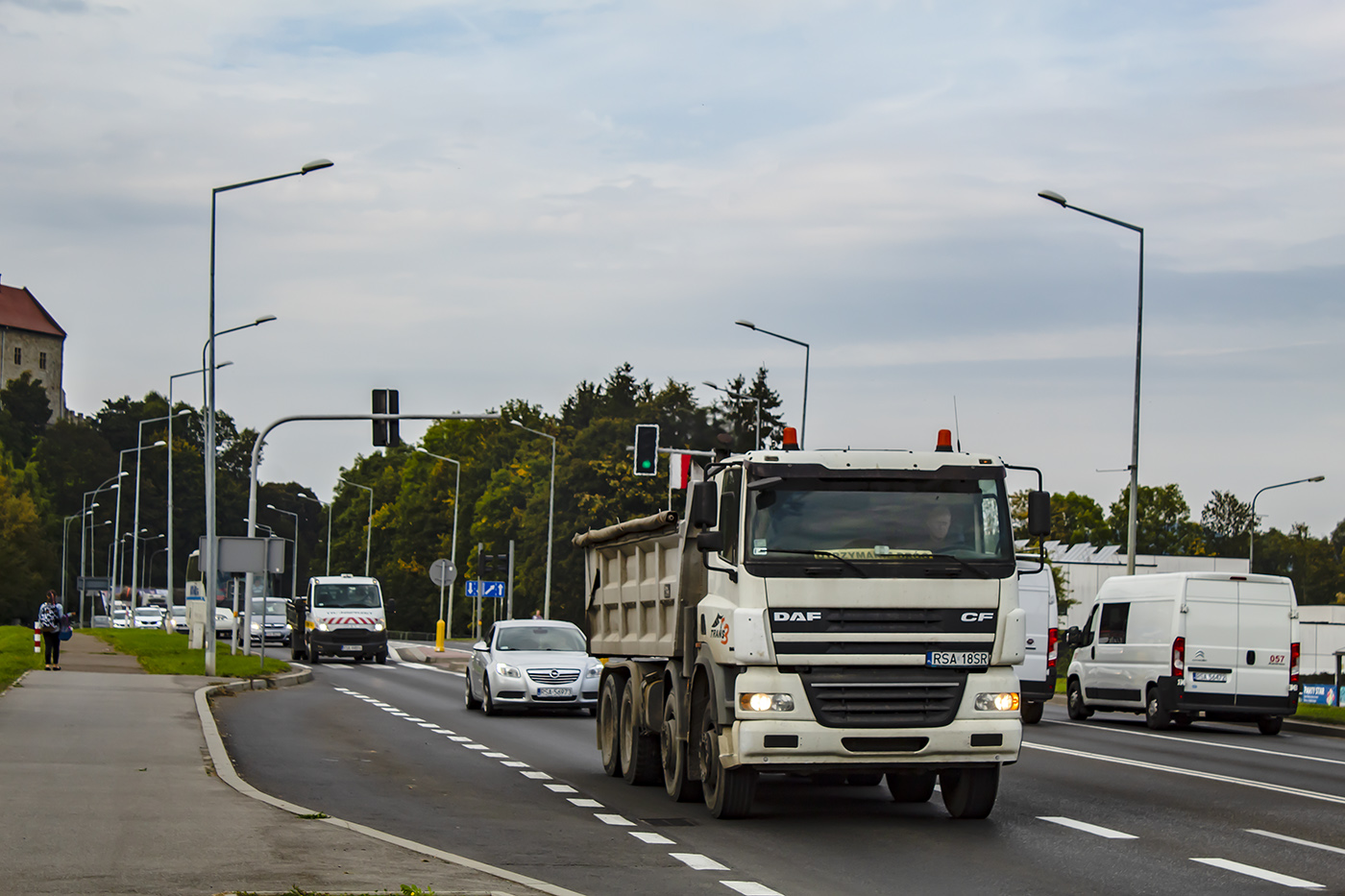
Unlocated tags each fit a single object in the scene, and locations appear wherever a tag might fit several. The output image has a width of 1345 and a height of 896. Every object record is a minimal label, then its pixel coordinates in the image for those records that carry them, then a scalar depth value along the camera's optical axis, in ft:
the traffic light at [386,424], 115.75
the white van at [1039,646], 87.92
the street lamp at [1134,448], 115.03
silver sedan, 85.40
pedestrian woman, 107.65
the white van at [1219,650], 82.12
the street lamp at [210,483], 105.14
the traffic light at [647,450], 127.03
